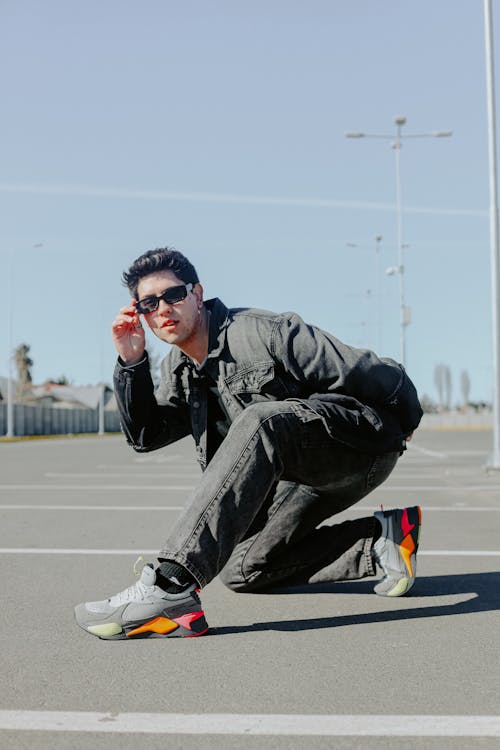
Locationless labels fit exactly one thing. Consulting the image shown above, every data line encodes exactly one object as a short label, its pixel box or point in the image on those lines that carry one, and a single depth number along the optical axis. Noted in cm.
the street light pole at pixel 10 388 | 4591
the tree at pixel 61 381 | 15262
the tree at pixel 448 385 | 17200
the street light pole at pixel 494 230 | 1588
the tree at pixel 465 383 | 19138
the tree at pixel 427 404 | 12350
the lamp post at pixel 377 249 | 4997
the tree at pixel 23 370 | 9874
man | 349
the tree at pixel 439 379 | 17575
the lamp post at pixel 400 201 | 3559
